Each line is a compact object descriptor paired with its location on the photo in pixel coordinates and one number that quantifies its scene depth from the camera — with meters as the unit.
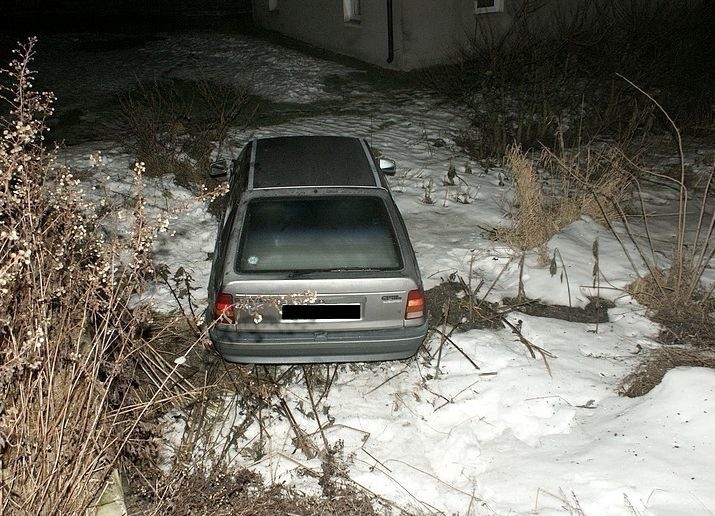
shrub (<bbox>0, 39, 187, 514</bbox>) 2.71
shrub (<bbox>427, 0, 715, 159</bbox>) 10.00
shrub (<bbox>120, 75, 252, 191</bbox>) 8.18
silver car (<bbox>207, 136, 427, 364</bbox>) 4.00
